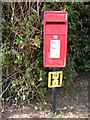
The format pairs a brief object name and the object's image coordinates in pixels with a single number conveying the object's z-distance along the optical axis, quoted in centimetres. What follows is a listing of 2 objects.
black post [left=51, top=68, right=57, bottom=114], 266
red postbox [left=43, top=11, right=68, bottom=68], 233
